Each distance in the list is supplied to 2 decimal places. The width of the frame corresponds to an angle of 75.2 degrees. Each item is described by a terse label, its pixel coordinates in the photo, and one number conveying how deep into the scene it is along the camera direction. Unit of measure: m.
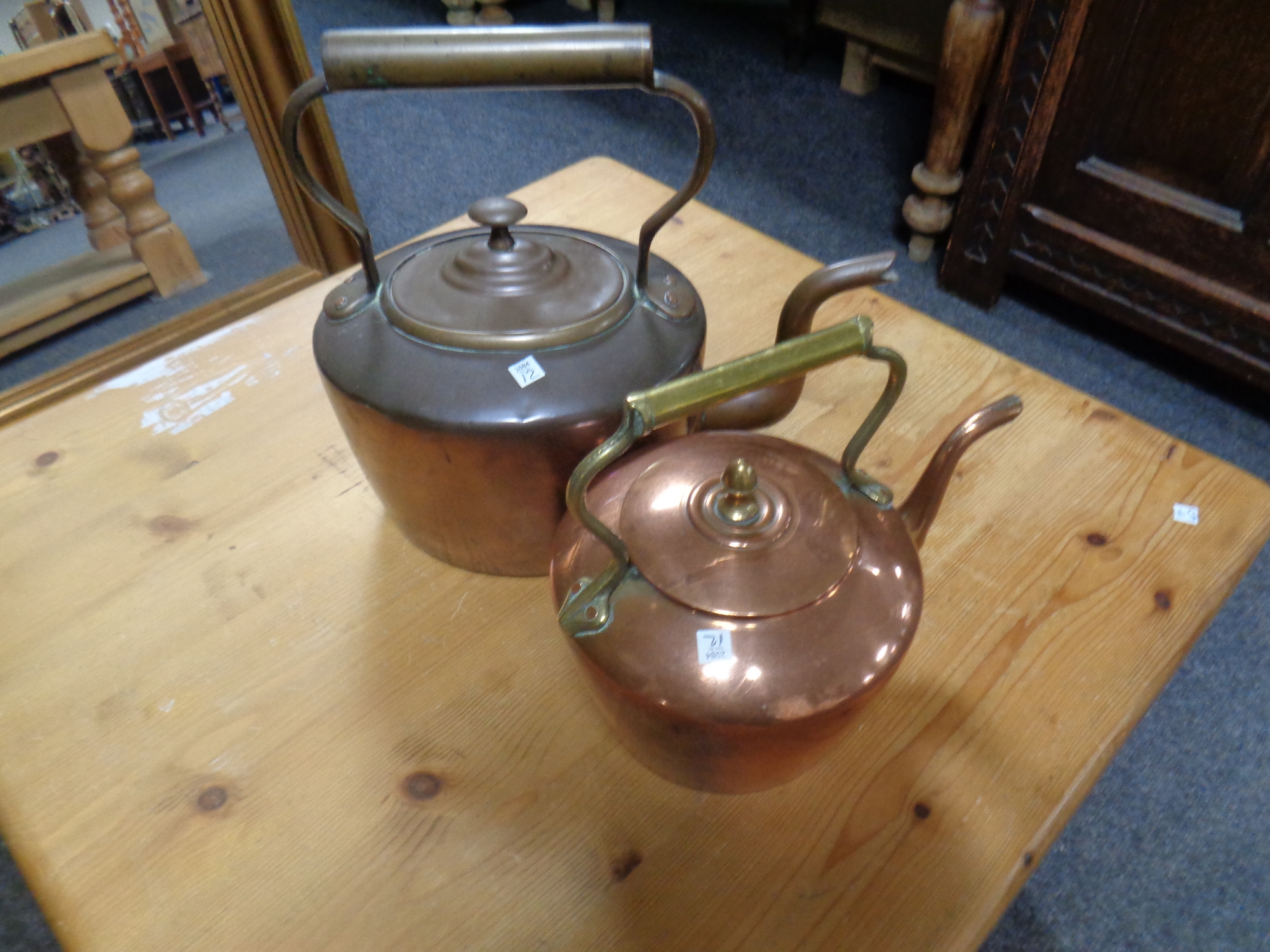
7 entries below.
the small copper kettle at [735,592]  0.44
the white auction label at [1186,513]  0.74
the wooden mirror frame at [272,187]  1.33
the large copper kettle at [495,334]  0.53
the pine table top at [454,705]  0.54
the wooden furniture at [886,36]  2.02
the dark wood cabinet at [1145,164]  1.18
